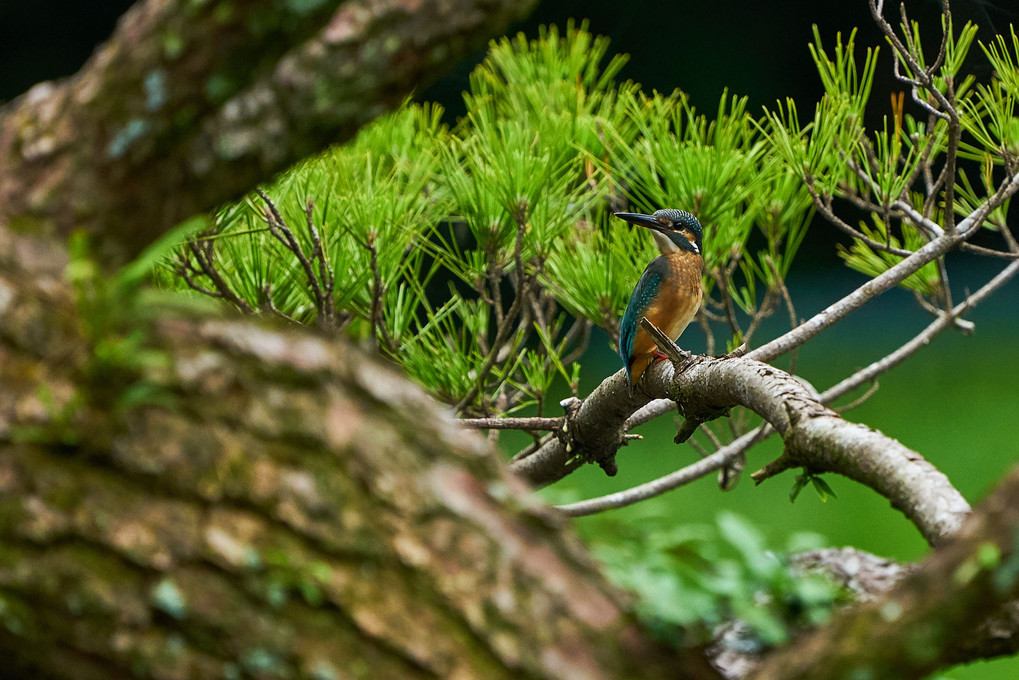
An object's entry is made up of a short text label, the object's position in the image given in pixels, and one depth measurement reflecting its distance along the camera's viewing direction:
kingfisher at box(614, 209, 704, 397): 10.83
